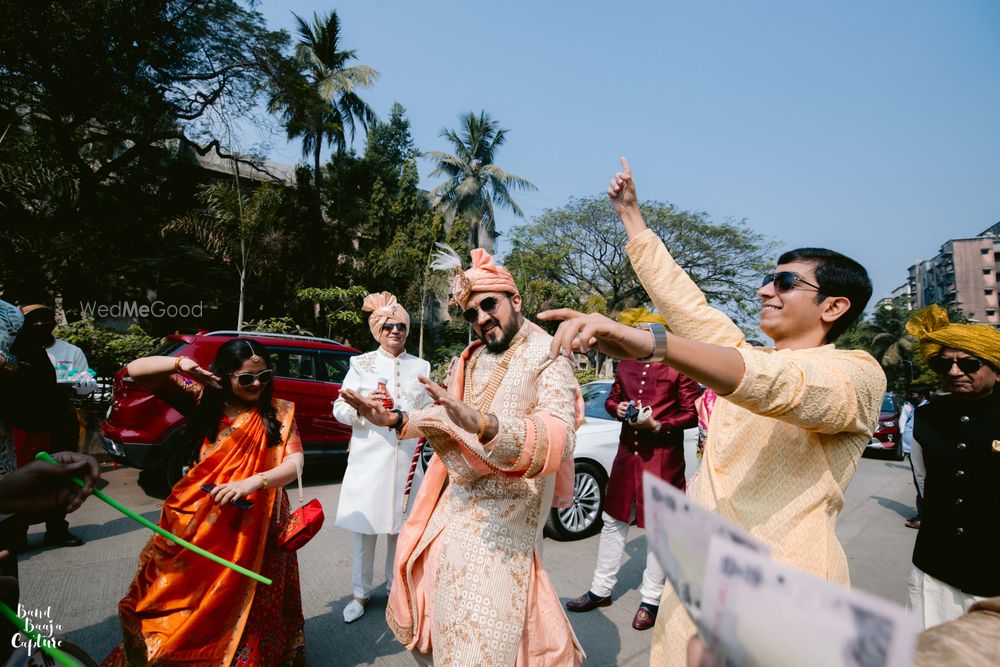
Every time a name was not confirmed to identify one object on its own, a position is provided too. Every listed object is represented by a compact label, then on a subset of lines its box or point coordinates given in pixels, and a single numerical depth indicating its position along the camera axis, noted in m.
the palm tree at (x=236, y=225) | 15.14
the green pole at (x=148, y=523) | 1.63
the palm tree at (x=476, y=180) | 27.14
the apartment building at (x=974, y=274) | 62.78
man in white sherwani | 3.63
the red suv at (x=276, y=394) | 5.77
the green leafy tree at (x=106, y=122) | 10.30
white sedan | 5.29
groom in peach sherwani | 1.77
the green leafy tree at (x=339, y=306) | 18.27
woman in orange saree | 2.31
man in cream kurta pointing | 1.17
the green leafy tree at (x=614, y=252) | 27.42
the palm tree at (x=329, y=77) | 20.33
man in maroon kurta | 3.88
